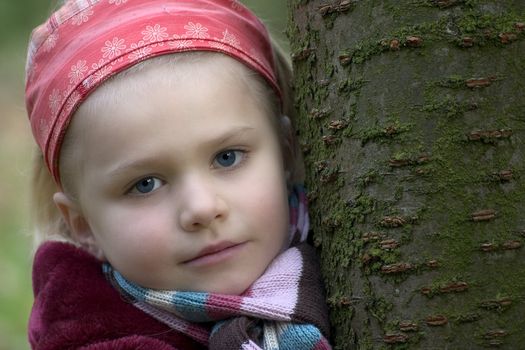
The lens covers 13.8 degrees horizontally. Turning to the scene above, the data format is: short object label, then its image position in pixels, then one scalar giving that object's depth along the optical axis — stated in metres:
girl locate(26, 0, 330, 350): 1.27
